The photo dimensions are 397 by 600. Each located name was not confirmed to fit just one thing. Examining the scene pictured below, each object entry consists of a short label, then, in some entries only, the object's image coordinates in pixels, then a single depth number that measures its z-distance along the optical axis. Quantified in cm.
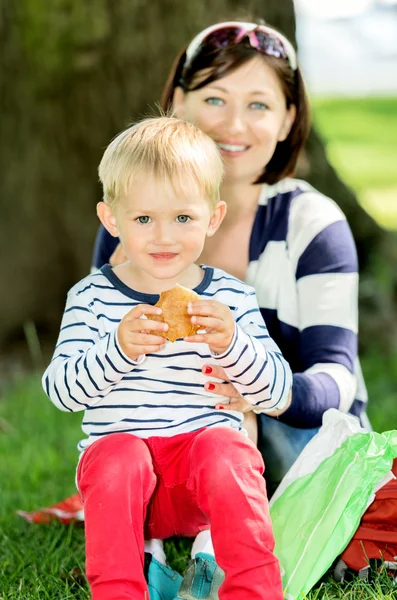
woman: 582
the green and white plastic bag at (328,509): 482
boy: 427
